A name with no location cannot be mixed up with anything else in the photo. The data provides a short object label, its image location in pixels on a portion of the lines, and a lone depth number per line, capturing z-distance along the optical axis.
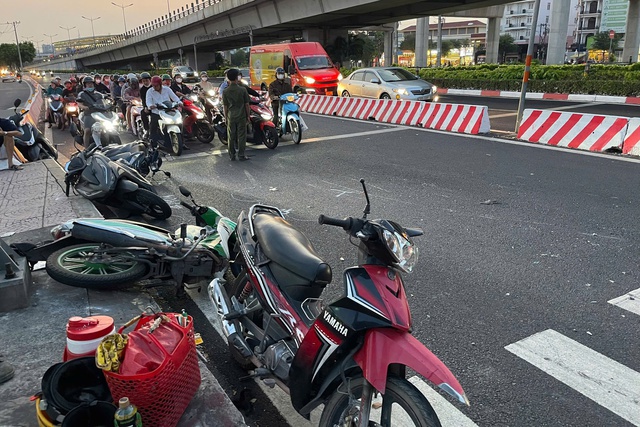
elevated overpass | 34.00
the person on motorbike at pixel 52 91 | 18.20
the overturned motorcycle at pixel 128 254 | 4.14
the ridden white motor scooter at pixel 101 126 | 10.13
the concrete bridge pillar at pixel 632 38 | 33.41
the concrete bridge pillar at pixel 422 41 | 44.41
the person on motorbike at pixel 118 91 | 17.78
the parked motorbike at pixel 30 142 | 10.38
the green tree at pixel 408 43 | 120.78
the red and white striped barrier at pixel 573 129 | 10.20
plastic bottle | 2.23
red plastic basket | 2.40
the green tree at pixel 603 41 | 84.75
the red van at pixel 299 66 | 23.47
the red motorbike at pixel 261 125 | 11.77
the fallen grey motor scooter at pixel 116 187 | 6.09
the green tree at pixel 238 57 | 126.92
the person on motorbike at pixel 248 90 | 11.31
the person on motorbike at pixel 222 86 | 13.82
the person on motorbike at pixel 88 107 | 10.28
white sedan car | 18.31
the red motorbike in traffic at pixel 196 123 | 12.68
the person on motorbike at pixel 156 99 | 11.35
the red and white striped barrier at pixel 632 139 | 9.78
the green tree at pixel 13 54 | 132.46
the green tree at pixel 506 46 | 102.19
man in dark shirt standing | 10.44
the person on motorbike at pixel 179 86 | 15.38
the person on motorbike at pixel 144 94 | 12.27
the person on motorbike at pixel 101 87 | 20.06
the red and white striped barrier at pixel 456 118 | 12.83
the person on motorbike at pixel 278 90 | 13.72
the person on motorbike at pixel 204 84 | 16.59
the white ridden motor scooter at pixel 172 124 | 11.15
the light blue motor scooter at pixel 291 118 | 12.19
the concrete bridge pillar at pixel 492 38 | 46.31
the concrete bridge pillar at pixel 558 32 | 30.09
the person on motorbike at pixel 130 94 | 14.11
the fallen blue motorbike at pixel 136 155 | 7.53
